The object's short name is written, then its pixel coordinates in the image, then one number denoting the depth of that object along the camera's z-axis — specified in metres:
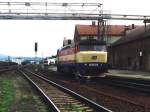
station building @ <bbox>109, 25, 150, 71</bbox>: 59.88
